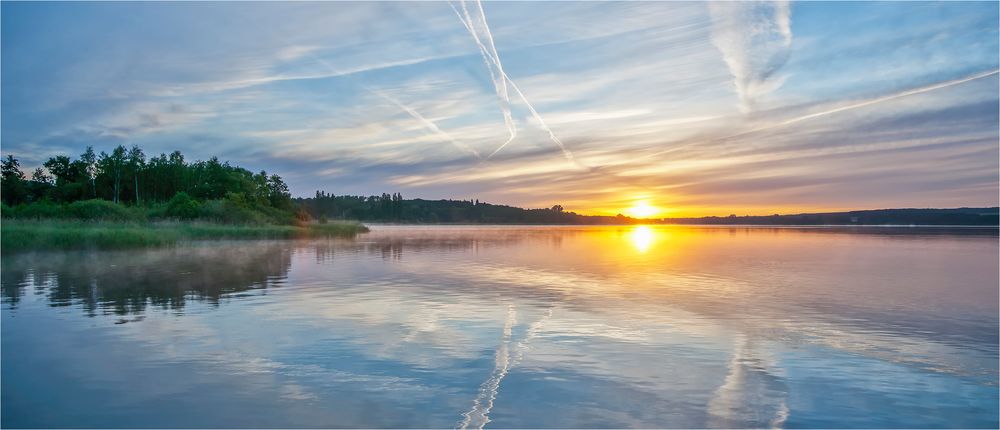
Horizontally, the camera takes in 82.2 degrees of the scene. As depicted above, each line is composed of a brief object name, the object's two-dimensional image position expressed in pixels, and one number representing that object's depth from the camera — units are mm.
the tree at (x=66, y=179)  115688
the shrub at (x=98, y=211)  67562
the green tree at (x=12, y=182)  106812
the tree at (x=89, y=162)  122000
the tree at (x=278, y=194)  109375
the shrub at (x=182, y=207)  80812
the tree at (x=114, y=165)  121275
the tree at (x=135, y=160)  124775
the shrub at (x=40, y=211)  66562
